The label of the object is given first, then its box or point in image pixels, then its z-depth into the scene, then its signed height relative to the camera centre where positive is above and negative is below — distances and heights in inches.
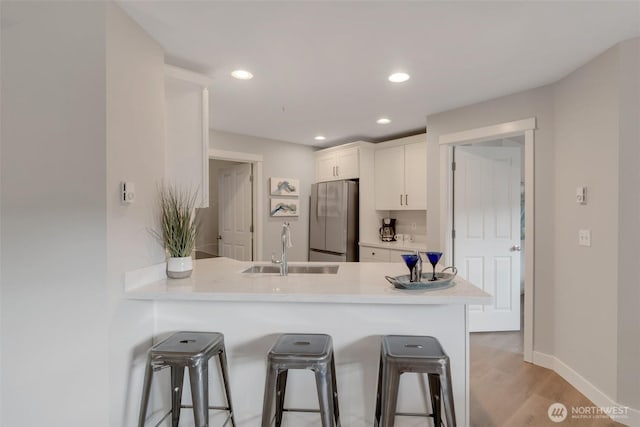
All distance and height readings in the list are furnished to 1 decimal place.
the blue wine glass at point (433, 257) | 70.5 -10.4
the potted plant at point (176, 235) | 76.1 -6.3
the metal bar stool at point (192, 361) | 57.1 -27.4
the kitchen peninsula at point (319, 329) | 68.6 -25.9
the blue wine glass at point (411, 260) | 68.2 -10.7
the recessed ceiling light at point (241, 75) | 94.0 +39.5
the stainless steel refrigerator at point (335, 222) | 168.7 -6.8
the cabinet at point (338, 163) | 172.9 +25.4
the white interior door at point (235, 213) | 174.2 -2.3
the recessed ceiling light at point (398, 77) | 94.6 +39.1
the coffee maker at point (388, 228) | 177.0 -10.4
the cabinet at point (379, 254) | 151.2 -22.0
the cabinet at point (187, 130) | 86.1 +21.2
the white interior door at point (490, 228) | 132.5 -7.7
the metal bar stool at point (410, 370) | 55.2 -27.5
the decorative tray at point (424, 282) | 65.4 -15.2
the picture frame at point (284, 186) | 176.4 +12.5
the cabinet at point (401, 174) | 152.1 +17.3
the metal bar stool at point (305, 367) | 55.7 -27.6
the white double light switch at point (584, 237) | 87.7 -7.7
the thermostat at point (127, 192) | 63.5 +3.2
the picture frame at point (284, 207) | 176.9 +1.0
